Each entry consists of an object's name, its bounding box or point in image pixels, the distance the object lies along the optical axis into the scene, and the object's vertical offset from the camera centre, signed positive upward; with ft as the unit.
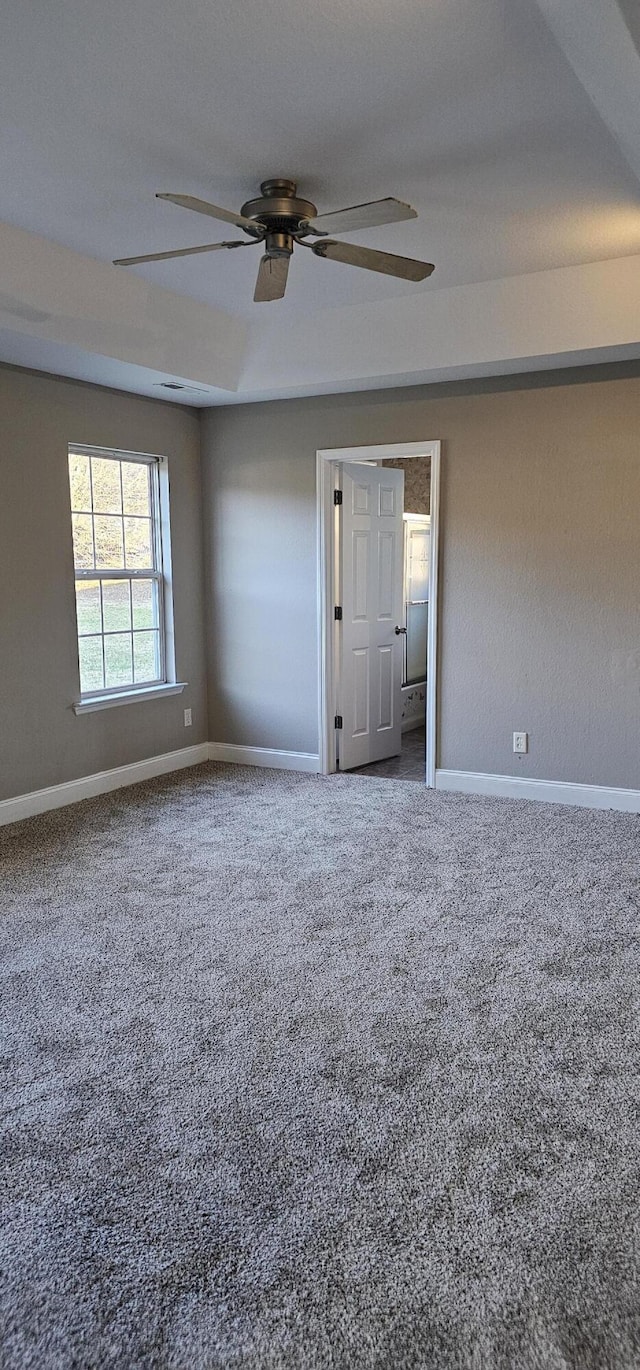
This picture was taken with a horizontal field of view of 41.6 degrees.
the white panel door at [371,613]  17.94 -1.03
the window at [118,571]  16.28 -0.08
